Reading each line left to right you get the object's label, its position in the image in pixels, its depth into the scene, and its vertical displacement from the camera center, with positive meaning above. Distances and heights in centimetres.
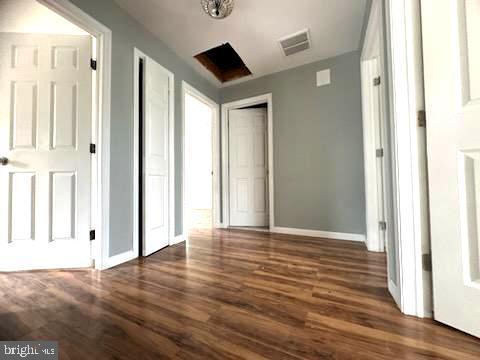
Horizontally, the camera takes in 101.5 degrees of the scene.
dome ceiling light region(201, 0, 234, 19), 171 +159
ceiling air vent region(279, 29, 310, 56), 220 +169
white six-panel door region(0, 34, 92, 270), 162 +35
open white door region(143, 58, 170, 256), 203 +32
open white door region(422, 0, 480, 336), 84 +13
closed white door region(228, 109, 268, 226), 330 +32
